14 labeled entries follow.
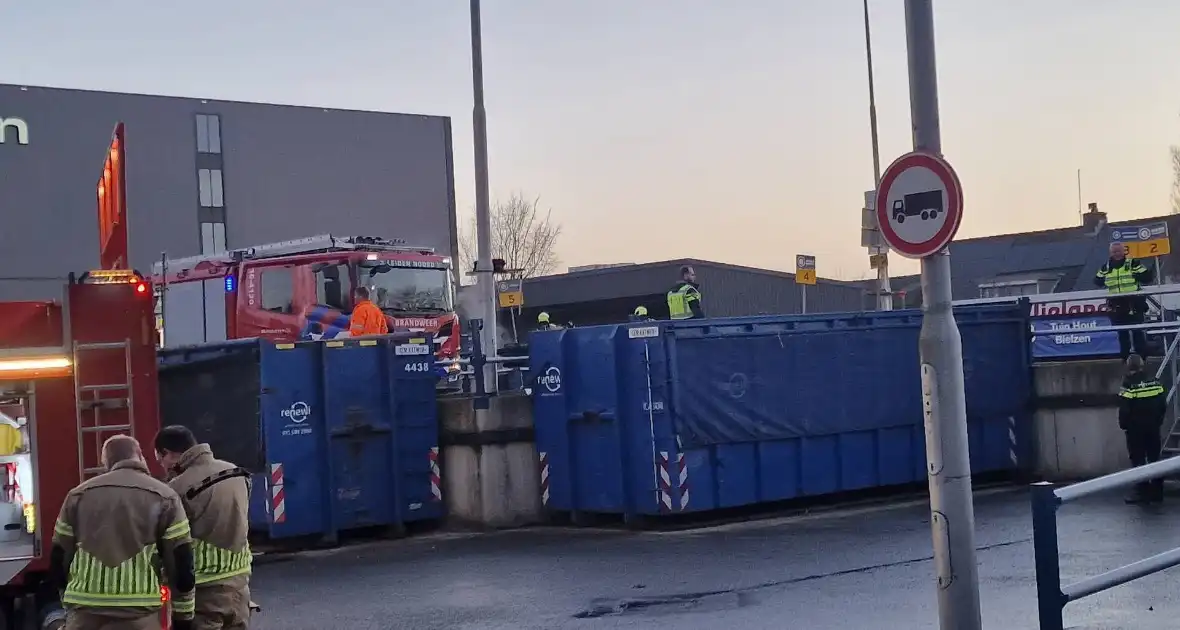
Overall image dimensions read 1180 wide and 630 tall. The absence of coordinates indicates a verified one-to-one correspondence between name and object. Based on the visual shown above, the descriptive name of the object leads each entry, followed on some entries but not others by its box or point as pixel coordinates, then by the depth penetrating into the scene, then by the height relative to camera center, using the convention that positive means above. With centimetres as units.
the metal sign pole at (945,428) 773 -55
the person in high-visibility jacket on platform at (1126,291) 1770 +48
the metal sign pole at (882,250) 2381 +158
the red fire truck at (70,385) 806 -2
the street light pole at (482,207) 1838 +218
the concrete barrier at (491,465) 1605 -128
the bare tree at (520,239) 6244 +566
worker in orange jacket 1747 +61
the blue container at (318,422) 1443 -60
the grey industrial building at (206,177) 4344 +713
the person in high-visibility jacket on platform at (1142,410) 1516 -98
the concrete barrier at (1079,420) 1755 -124
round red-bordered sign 776 +79
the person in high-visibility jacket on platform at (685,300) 1853 +69
